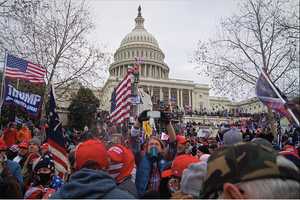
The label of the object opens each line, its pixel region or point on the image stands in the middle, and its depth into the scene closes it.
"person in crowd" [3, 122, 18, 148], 5.73
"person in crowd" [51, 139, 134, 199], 1.10
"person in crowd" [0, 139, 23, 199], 2.09
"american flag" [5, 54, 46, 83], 5.55
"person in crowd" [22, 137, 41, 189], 3.15
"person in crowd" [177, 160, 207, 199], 1.48
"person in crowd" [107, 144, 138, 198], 1.98
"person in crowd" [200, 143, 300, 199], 0.65
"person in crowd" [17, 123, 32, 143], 5.80
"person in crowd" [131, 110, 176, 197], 2.49
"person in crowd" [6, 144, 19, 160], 4.54
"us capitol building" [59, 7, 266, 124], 49.60
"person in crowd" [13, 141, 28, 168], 3.86
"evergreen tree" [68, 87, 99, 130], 23.21
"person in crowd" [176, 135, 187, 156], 3.07
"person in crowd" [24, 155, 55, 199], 2.31
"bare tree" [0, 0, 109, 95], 11.36
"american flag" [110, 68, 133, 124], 5.47
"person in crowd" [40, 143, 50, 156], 3.71
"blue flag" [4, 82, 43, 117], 4.56
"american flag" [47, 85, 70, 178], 2.78
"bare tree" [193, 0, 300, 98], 11.48
